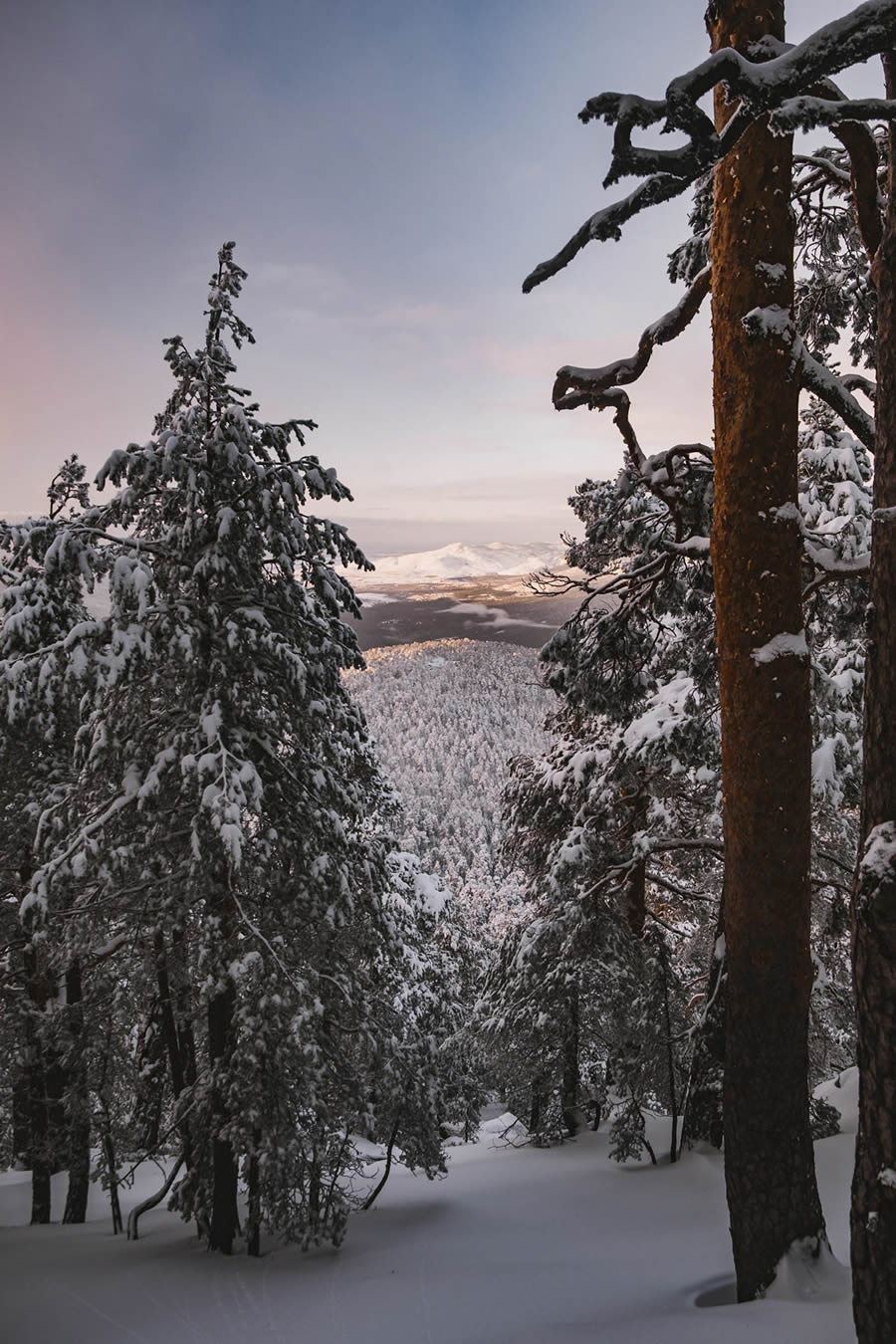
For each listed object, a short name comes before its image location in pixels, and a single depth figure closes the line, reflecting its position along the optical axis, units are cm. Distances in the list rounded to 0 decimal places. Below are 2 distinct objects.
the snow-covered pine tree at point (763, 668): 325
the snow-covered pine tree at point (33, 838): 692
